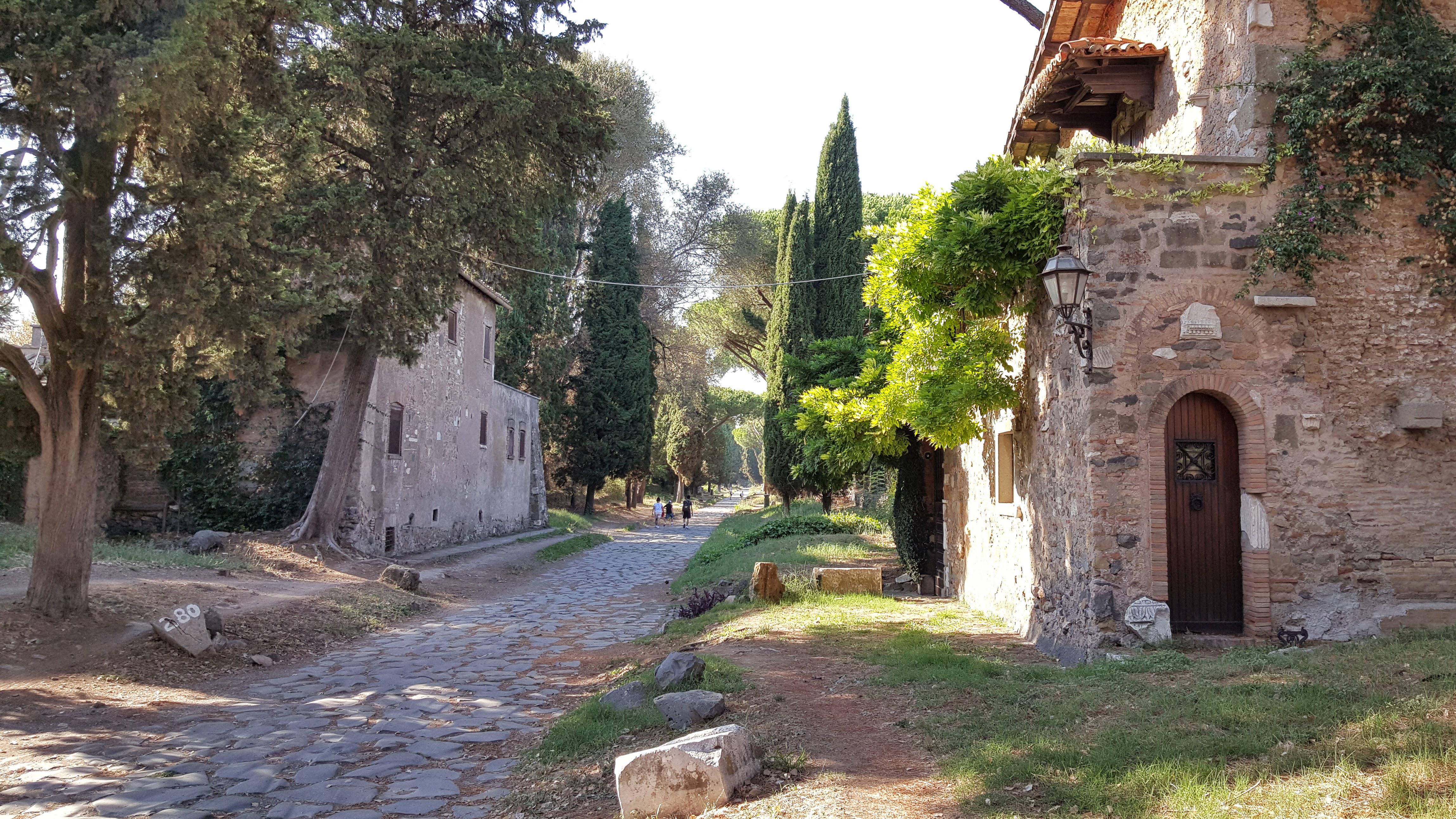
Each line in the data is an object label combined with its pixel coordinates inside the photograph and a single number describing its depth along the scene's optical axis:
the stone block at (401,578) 14.45
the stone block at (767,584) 11.77
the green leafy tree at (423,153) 14.16
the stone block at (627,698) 6.97
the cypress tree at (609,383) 33.66
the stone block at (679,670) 7.22
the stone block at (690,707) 6.32
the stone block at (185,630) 9.15
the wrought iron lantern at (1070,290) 7.66
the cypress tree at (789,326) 26.12
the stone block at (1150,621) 7.61
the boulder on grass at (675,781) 4.79
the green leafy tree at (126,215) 8.36
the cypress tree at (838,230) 25.95
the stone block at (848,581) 12.52
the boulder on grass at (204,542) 15.30
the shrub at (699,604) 11.88
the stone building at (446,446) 17.80
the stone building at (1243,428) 7.82
